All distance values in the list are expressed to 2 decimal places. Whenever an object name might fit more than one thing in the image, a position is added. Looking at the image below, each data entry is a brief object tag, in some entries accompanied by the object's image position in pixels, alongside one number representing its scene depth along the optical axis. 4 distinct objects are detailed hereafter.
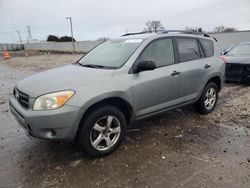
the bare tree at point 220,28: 62.02
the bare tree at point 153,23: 67.14
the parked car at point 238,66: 8.31
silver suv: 3.27
